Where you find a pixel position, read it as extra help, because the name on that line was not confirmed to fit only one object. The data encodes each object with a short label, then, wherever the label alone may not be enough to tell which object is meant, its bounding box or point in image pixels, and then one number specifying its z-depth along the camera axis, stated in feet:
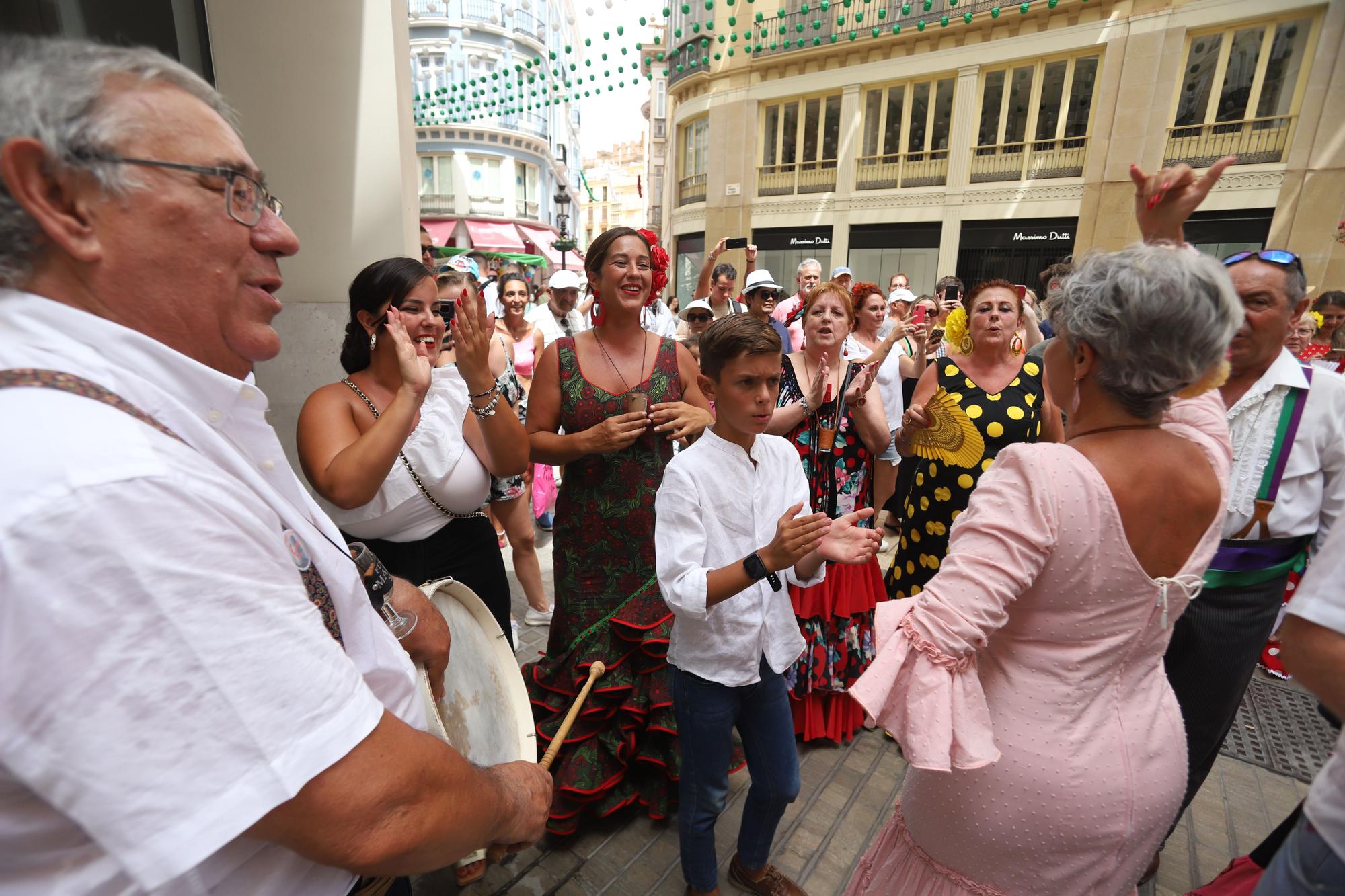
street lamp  44.16
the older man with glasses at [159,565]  1.98
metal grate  9.89
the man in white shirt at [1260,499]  7.05
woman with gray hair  4.29
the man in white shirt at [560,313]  23.18
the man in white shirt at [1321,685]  3.23
